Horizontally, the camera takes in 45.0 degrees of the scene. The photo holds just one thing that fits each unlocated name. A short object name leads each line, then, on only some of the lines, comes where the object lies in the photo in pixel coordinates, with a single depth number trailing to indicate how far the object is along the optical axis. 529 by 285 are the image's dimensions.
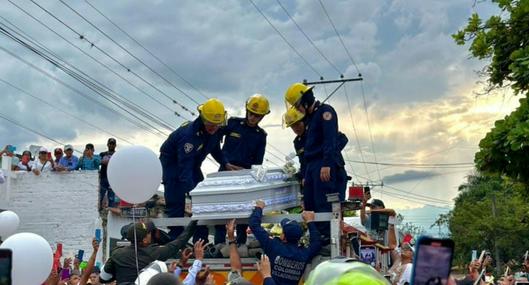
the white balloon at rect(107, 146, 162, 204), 5.75
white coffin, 6.23
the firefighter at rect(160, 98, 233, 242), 7.22
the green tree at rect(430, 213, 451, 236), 60.13
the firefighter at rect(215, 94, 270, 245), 7.71
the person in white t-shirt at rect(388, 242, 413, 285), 6.17
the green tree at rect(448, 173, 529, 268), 46.94
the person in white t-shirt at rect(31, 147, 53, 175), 16.42
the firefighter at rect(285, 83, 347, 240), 6.51
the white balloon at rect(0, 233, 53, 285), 5.08
